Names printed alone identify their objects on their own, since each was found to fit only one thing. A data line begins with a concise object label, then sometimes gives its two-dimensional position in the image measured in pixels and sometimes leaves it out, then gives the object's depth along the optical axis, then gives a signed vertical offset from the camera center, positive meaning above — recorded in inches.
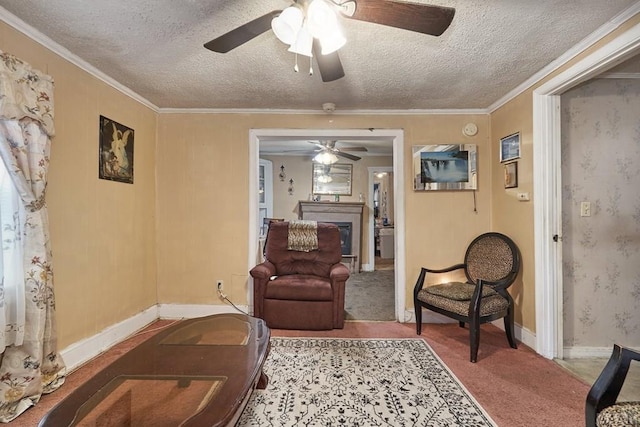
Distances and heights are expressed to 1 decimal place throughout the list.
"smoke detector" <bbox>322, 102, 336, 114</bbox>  120.1 +43.4
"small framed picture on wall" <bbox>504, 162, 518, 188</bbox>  109.5 +14.3
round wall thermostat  126.5 +35.3
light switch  95.0 +1.6
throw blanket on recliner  134.2 -9.4
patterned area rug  65.4 -43.2
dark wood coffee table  42.6 -27.3
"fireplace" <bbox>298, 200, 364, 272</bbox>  227.9 -0.5
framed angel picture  98.6 +22.5
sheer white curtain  67.0 -9.3
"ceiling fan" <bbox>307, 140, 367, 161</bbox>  188.9 +43.5
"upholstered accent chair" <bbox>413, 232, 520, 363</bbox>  91.8 -25.6
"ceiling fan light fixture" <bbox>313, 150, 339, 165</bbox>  193.2 +37.2
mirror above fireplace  235.6 +28.3
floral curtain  66.1 -6.3
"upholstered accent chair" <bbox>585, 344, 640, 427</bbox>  45.1 -27.7
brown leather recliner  114.8 -31.7
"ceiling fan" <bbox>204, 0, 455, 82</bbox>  50.6 +34.7
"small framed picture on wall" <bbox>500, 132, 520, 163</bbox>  108.3 +24.5
